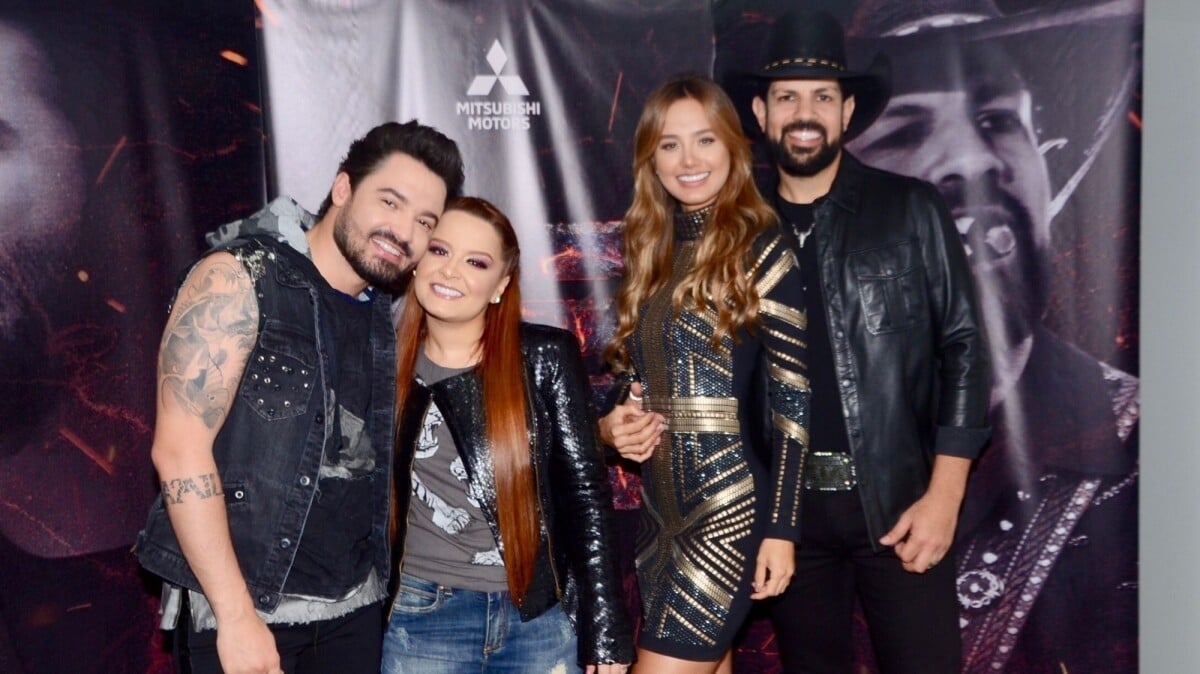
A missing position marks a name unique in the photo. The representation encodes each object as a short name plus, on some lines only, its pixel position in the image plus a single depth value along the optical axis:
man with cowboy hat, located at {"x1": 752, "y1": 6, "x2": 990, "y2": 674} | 3.02
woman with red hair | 2.67
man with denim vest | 2.29
